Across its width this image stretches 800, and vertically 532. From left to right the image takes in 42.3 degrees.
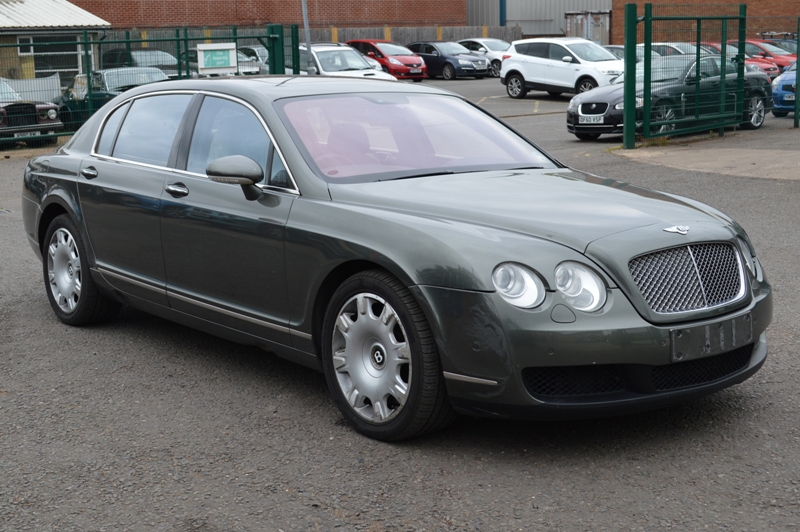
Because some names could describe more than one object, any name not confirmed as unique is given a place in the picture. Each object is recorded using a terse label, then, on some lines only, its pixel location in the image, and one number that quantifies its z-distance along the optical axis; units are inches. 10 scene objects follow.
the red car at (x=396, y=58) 1464.1
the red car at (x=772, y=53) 1113.4
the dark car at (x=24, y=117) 713.6
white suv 1102.4
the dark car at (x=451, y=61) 1555.1
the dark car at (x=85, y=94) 761.8
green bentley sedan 155.3
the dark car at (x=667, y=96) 660.1
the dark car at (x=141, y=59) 794.2
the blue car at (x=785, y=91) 831.1
